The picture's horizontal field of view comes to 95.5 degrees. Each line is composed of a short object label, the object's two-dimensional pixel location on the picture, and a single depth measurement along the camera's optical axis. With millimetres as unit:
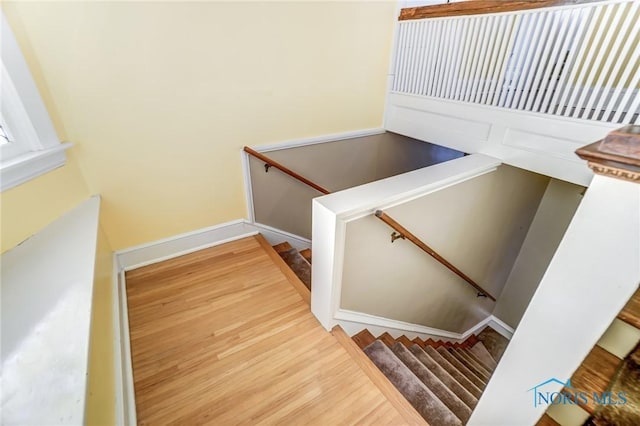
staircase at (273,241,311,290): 2502
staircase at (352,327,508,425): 1642
